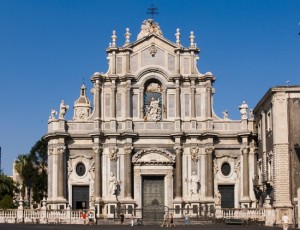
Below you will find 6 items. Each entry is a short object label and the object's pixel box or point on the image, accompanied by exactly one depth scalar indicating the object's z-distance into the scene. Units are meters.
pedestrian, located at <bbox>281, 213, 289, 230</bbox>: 39.95
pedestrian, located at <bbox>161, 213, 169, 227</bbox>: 51.70
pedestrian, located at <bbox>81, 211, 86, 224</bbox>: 56.50
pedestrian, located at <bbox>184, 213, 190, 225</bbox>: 55.36
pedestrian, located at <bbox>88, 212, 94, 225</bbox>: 54.66
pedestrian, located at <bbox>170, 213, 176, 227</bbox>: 52.75
